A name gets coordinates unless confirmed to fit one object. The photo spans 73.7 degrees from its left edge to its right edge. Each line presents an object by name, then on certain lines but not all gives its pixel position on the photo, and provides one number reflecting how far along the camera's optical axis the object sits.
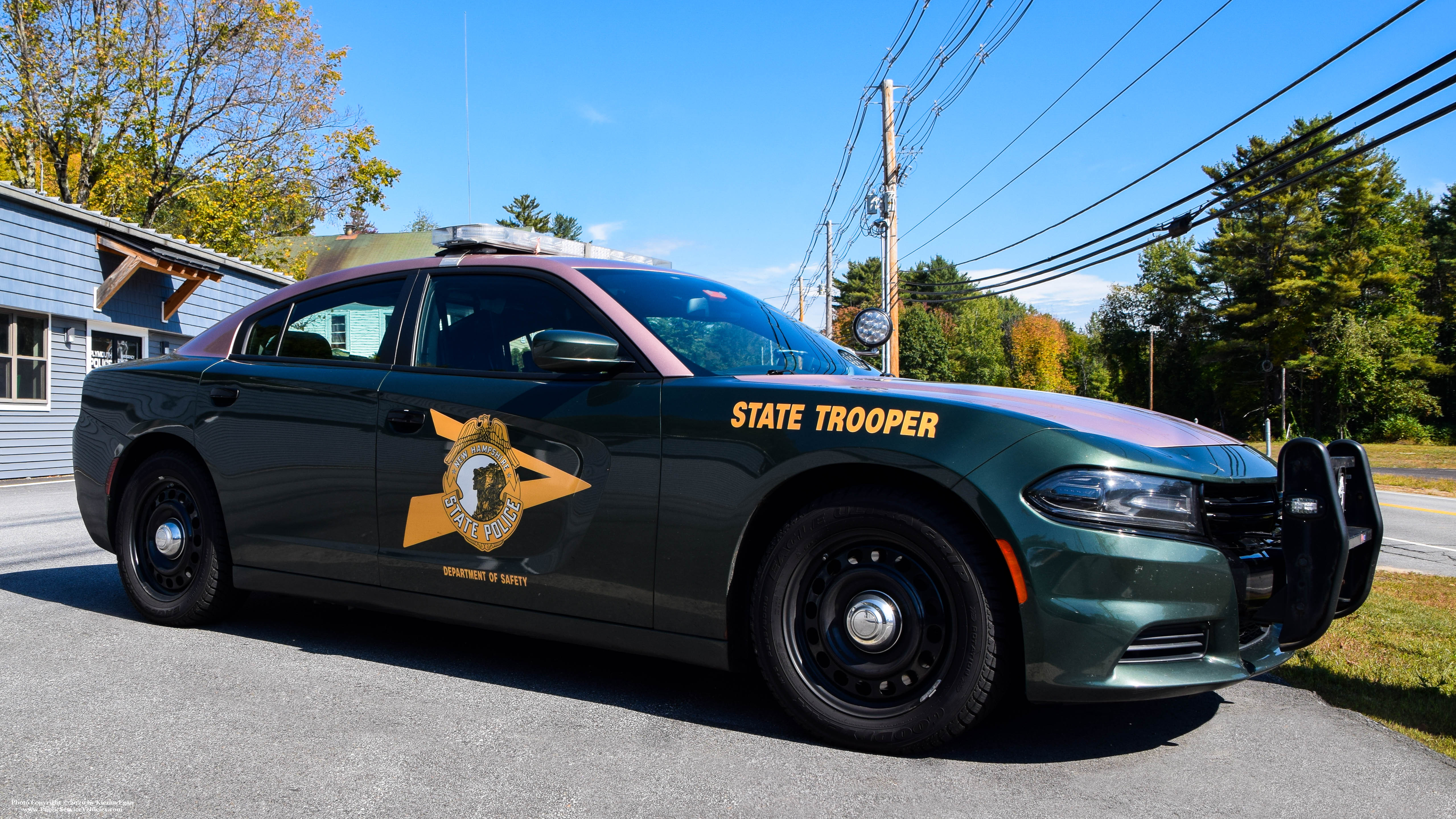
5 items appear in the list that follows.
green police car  2.61
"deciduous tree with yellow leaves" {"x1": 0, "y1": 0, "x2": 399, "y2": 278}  23.73
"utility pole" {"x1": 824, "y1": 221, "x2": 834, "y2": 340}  47.81
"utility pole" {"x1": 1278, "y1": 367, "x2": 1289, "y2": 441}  53.83
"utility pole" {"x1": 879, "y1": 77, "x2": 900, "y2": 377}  23.94
